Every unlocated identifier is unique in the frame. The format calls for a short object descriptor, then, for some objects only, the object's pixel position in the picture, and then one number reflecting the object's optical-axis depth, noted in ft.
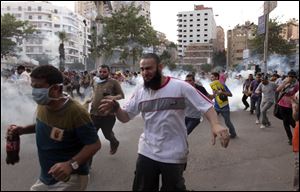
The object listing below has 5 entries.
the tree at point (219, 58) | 129.97
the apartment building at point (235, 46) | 141.19
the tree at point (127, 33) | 56.10
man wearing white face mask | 4.89
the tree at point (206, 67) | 126.50
